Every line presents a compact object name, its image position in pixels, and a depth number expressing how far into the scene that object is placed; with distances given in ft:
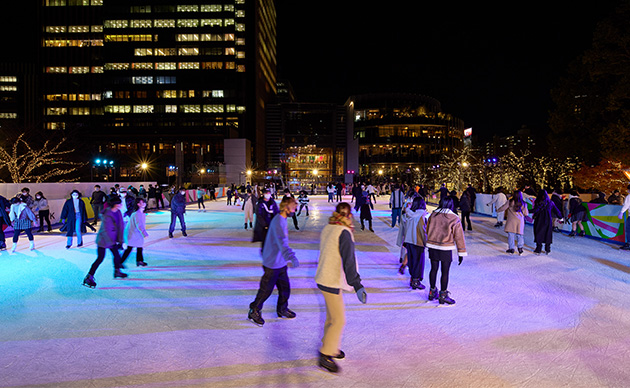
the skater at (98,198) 44.15
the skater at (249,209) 48.01
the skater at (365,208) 44.57
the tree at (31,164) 92.32
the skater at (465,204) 46.47
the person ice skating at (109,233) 21.54
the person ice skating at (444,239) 17.99
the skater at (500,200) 49.26
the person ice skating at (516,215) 30.48
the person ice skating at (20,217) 32.42
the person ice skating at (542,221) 30.73
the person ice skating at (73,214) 33.60
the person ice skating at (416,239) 20.54
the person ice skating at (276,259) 15.01
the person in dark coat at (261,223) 22.47
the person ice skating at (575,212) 42.75
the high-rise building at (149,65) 259.39
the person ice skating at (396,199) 45.78
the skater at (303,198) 60.93
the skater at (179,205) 39.96
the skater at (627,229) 34.09
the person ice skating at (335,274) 11.87
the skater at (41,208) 42.24
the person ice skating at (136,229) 25.51
